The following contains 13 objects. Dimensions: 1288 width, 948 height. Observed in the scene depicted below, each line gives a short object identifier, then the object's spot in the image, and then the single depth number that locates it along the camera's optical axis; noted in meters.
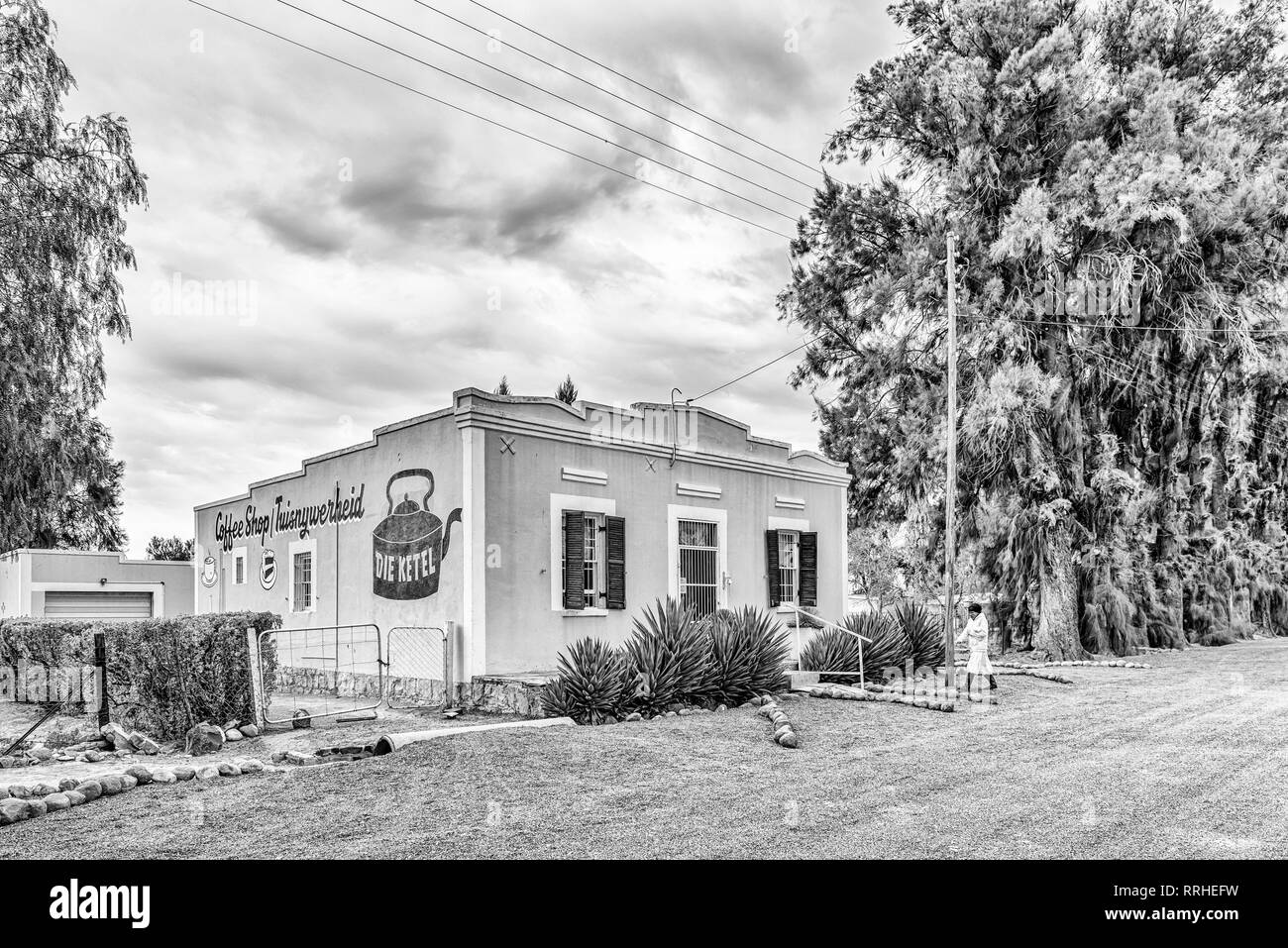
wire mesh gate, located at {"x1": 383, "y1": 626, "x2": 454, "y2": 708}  13.96
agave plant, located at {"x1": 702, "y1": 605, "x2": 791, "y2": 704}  13.15
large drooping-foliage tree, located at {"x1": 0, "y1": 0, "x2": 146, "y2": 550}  17.56
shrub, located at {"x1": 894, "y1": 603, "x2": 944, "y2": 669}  17.75
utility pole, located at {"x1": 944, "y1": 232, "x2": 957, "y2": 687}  16.39
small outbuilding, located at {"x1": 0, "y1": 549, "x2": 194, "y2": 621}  25.69
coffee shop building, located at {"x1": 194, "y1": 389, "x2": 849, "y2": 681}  14.10
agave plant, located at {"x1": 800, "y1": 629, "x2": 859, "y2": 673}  15.70
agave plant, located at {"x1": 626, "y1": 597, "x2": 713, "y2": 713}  12.35
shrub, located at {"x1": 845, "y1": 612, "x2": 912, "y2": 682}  16.05
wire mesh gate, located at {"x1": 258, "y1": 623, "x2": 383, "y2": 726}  14.41
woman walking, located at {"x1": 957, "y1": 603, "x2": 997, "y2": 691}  14.72
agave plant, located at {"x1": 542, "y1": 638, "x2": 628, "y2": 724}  11.77
